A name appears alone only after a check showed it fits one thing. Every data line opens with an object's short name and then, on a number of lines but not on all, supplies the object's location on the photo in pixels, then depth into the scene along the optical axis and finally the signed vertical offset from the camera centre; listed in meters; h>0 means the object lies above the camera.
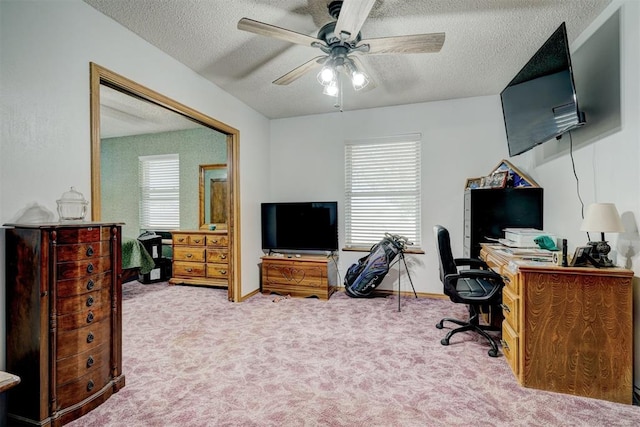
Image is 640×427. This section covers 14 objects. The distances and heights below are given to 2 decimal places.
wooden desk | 1.79 -0.72
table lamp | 1.74 -0.06
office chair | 2.36 -0.63
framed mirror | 5.03 +0.30
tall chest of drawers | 1.55 -0.57
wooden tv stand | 3.94 -0.83
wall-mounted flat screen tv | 1.99 +0.88
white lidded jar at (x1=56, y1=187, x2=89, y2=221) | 1.85 +0.04
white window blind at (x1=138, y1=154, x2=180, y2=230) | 5.38 +0.41
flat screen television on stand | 4.13 -0.17
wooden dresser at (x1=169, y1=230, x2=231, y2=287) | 4.50 -0.66
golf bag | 3.63 -0.67
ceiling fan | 1.76 +1.13
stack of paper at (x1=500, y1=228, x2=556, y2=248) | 2.59 -0.21
